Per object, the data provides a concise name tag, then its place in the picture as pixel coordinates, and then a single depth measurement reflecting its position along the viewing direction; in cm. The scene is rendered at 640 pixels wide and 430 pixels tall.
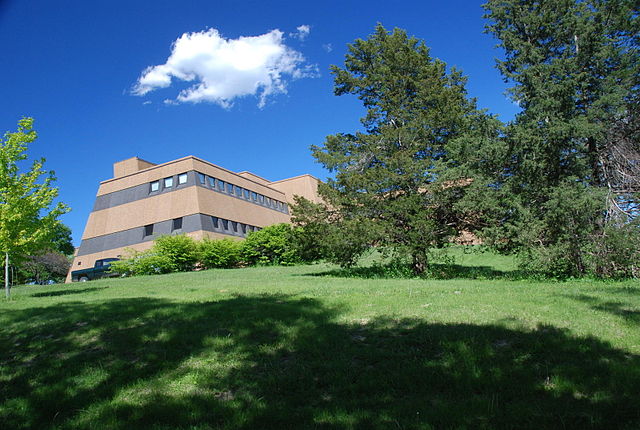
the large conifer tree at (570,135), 1302
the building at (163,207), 3831
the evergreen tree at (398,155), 1555
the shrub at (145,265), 2864
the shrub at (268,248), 3033
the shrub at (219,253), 3047
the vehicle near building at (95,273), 3220
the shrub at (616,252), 1205
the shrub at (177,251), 2944
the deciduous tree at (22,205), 1185
